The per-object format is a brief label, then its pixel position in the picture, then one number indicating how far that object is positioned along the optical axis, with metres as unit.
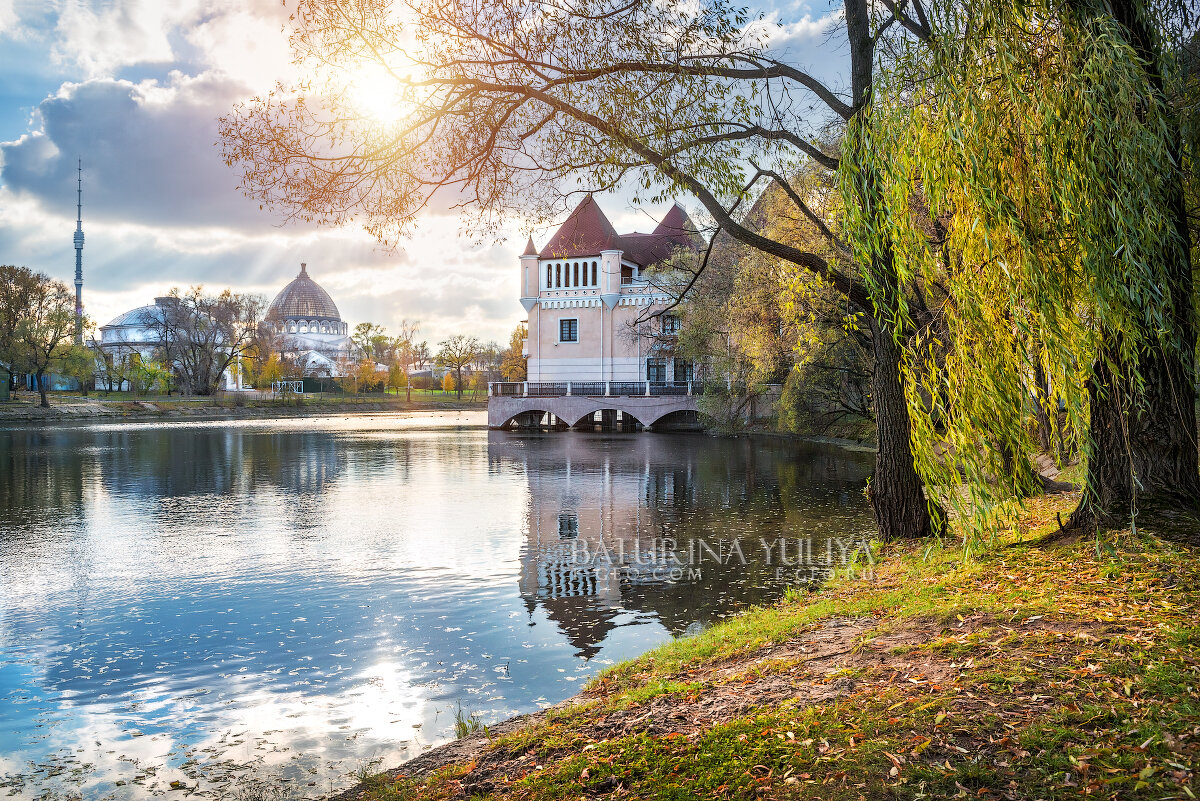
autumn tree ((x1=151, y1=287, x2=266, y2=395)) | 74.88
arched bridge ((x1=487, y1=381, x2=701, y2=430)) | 48.91
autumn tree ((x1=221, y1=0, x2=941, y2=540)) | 9.51
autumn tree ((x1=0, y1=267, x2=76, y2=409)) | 56.91
